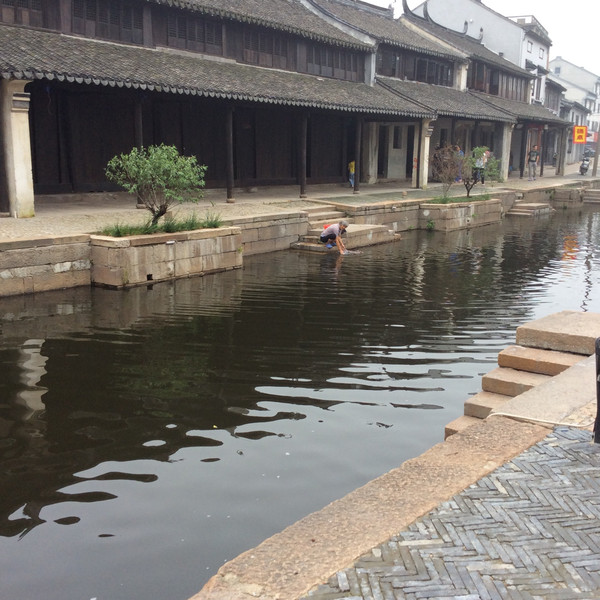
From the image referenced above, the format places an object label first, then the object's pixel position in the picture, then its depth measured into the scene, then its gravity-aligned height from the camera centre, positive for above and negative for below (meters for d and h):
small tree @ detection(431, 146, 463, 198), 23.66 -0.02
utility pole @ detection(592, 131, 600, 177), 43.13 +0.30
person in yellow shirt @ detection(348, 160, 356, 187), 26.13 -0.30
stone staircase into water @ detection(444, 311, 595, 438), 5.96 -1.94
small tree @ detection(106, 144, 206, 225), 12.44 -0.28
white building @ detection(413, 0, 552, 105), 41.72 +8.44
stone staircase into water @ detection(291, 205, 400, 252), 16.74 -1.82
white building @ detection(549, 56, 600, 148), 71.25 +8.48
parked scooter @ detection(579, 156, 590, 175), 44.00 -0.16
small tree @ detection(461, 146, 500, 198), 24.11 -0.08
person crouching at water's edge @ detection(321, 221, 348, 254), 16.03 -1.72
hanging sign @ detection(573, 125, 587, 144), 46.61 +2.12
